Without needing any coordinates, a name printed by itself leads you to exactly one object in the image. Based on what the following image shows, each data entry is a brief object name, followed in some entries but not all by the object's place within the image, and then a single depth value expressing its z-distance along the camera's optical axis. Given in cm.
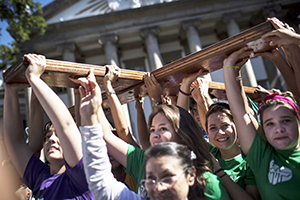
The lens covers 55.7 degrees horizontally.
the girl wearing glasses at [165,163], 162
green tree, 1030
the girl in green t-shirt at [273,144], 184
